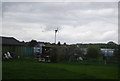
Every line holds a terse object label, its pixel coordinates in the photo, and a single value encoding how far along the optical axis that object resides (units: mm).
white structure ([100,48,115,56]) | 27194
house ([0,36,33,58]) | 27353
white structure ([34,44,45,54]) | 36531
